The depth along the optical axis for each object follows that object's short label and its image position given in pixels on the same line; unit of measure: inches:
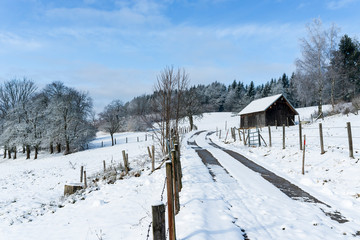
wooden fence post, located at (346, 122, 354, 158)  376.9
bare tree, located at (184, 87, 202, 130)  1897.1
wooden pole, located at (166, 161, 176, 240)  152.6
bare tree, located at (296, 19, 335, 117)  1116.5
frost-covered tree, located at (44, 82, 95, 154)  1245.1
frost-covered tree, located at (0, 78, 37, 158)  1248.8
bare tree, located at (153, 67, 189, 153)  546.5
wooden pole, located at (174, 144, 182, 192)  278.1
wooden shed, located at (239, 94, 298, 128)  1323.8
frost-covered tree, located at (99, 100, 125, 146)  1641.6
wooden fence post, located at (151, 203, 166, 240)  123.1
